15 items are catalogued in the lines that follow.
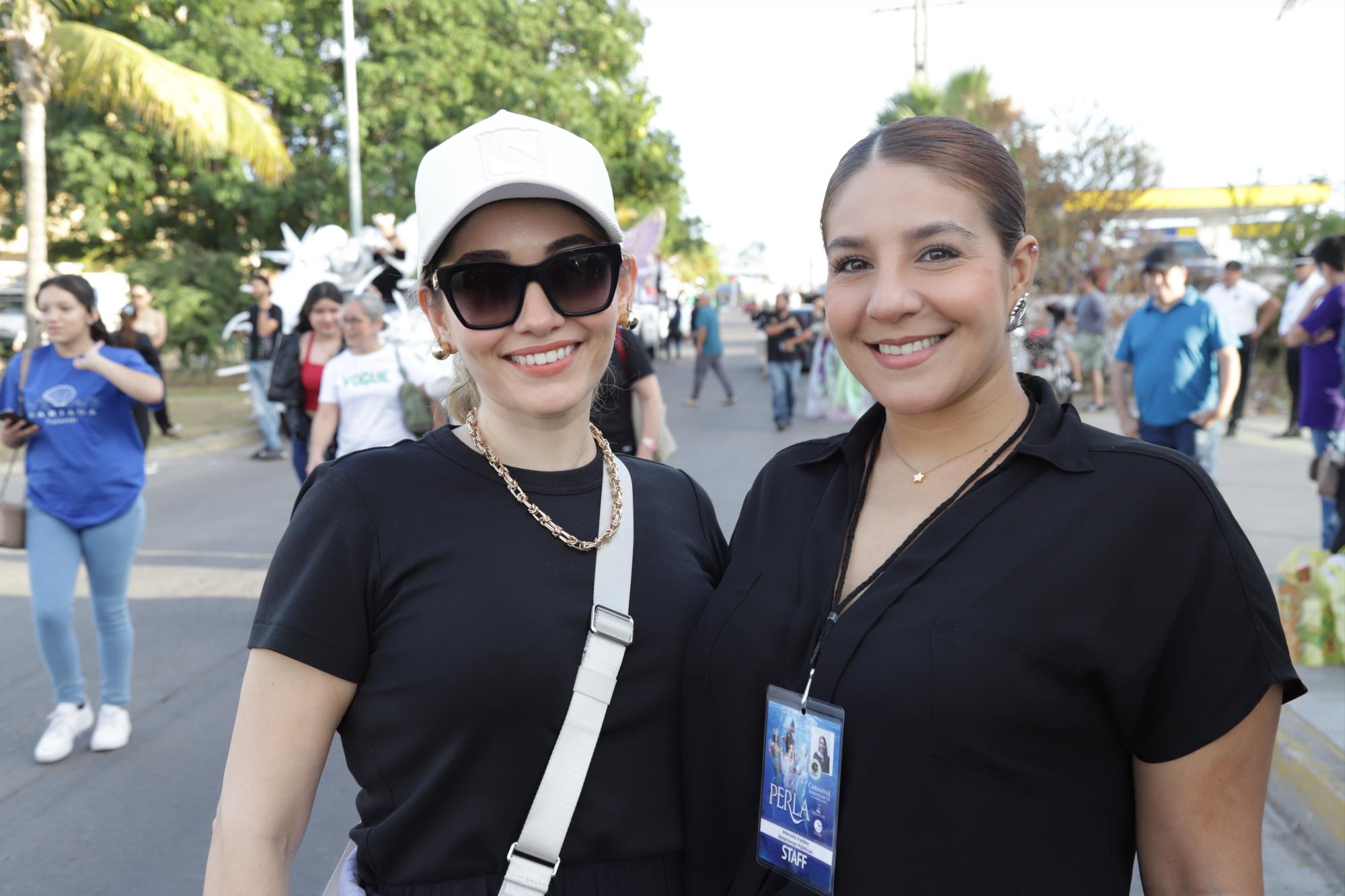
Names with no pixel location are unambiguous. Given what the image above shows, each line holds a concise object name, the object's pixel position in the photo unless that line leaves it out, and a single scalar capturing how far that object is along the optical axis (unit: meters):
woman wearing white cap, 1.73
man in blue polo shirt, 7.46
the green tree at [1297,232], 18.36
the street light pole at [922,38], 21.33
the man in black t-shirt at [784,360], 16.48
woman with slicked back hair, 1.61
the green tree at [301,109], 21.09
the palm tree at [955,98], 18.62
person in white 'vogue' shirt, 6.48
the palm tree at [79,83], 13.02
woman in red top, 7.41
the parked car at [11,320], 27.56
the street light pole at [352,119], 18.92
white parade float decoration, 10.83
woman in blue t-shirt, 5.13
